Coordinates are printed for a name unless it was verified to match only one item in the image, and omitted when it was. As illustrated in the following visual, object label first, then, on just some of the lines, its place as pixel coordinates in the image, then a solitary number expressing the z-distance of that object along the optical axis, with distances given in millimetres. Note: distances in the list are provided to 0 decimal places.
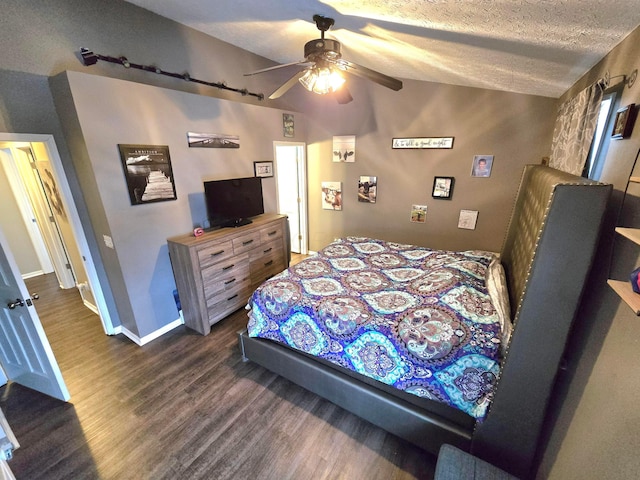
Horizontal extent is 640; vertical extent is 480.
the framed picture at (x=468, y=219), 3544
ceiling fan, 1938
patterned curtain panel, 1560
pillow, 1536
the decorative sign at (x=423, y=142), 3478
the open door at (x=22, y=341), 1771
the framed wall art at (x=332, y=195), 4434
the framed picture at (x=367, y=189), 4102
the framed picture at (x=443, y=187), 3582
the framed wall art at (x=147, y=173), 2424
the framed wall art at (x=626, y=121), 1162
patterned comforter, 1535
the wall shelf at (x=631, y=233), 734
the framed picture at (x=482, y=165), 3312
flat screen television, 3037
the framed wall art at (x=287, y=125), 3964
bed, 1129
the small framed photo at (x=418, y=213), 3852
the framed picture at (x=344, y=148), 4105
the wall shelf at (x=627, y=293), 725
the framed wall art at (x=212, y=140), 2898
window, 1376
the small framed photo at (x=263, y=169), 3697
